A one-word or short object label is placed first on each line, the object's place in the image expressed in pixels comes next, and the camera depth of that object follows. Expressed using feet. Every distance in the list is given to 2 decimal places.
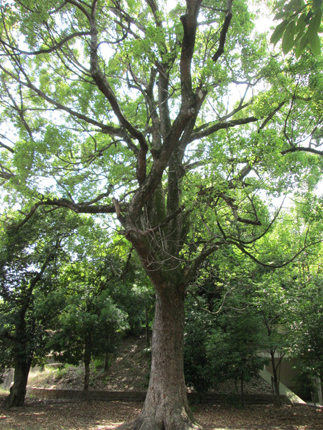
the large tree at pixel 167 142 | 16.15
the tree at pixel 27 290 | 29.30
